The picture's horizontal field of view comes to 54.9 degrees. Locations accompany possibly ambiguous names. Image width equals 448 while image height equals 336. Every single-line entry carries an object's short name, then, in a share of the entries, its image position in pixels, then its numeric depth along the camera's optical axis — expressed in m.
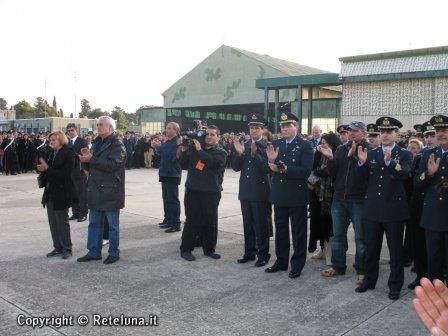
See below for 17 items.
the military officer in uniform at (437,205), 4.32
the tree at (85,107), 103.34
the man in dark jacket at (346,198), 5.14
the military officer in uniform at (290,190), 5.27
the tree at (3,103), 104.85
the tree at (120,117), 76.68
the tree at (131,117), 108.08
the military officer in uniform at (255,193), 5.83
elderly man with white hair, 5.79
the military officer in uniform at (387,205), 4.64
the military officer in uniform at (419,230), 5.16
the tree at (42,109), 79.96
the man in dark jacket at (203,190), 6.12
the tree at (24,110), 80.69
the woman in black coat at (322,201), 5.81
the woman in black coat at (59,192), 5.98
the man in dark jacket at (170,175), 7.90
